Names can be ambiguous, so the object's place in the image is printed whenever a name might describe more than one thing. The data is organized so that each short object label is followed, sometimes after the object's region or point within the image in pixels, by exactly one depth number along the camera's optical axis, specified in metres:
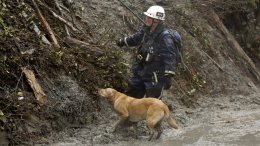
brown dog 8.40
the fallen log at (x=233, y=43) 17.66
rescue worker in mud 9.38
